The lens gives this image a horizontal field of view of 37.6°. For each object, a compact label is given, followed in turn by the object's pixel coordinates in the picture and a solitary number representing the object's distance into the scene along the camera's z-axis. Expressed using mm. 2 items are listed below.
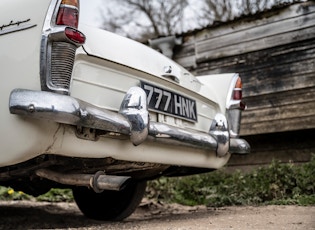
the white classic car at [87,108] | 2234
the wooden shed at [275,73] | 5648
